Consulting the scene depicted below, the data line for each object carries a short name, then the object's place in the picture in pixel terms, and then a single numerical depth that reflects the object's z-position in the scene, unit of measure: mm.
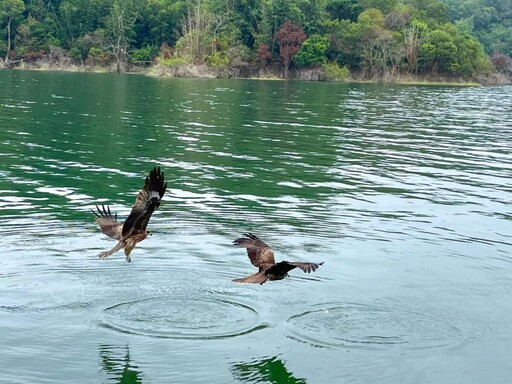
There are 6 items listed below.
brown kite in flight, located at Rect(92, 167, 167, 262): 11516
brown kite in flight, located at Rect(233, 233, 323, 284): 11889
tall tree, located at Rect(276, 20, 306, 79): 96625
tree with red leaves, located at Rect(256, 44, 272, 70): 97312
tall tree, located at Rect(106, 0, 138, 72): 101500
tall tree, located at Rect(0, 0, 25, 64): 105125
